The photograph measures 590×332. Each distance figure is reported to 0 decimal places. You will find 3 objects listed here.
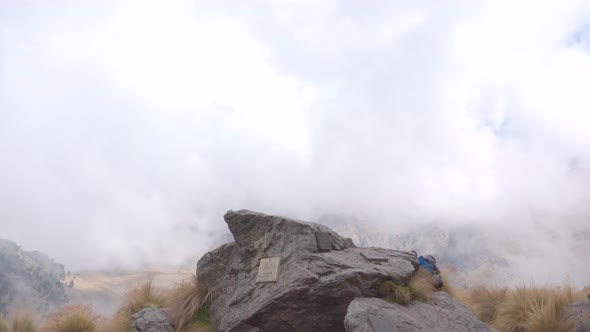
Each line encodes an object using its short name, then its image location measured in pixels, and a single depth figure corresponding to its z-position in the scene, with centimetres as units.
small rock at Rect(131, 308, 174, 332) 971
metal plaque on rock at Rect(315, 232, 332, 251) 942
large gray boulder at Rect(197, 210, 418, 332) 849
